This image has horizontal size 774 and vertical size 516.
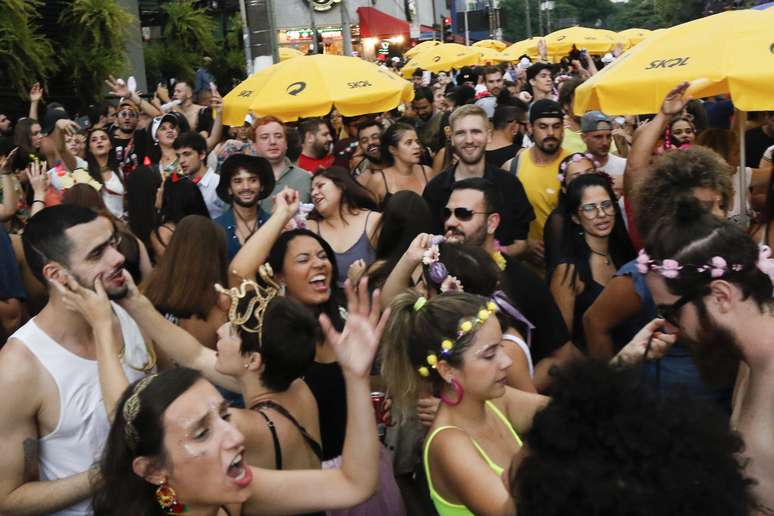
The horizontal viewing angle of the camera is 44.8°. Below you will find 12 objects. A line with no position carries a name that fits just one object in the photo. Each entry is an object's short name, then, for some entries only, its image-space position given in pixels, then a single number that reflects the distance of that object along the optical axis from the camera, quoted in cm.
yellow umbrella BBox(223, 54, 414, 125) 847
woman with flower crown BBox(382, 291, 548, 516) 310
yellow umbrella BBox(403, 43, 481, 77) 2048
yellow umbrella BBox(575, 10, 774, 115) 523
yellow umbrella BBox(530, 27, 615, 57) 2122
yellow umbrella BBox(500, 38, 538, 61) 2430
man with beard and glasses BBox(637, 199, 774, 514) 289
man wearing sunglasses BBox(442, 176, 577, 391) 477
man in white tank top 334
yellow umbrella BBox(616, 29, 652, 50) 2138
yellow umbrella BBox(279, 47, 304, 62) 1781
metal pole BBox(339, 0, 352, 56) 2386
